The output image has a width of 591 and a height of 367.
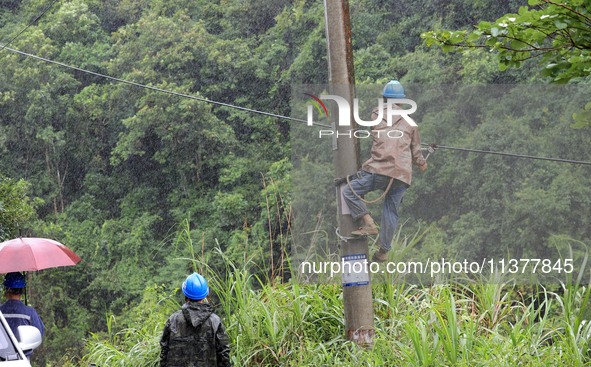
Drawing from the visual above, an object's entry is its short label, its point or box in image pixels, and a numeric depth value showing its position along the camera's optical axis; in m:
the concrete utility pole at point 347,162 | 13.07
